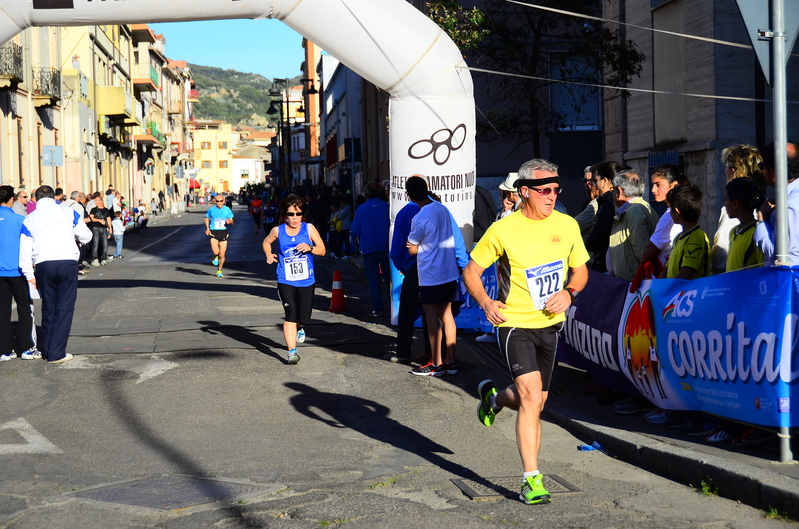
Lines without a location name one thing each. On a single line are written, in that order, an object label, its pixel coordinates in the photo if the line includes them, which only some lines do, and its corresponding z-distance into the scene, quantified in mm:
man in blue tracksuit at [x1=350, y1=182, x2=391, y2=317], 13500
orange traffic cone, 13848
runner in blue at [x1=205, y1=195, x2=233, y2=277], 20797
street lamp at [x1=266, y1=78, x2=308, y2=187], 54094
